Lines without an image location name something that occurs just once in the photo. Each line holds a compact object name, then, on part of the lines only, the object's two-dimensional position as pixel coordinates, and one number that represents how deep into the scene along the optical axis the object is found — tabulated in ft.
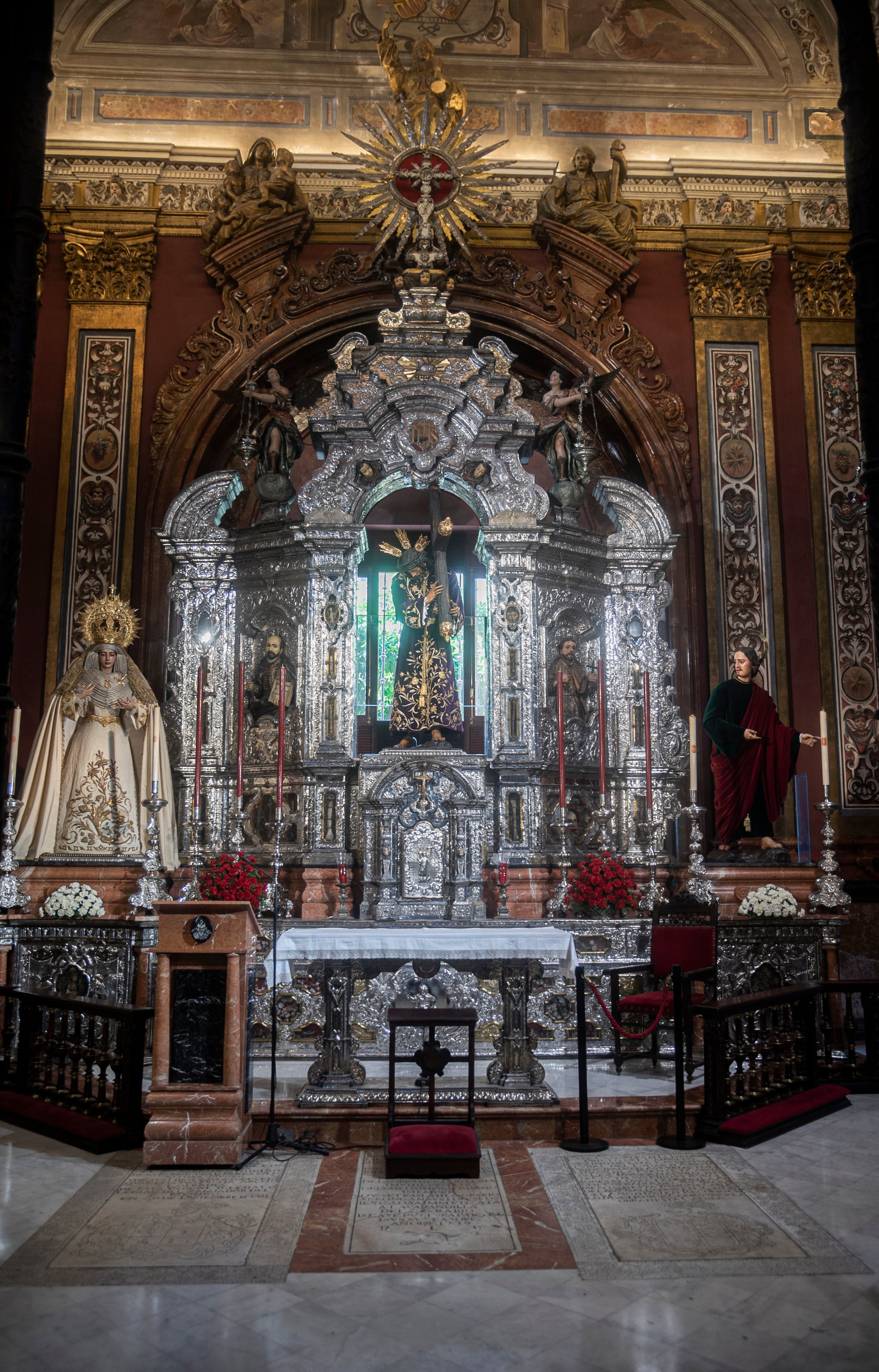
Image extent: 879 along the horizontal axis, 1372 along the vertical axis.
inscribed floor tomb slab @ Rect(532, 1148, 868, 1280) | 15.26
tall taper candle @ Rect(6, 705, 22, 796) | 33.91
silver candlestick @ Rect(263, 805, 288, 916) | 24.13
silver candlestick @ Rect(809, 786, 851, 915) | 30.94
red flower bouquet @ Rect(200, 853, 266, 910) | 28.91
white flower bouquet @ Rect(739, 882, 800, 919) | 30.45
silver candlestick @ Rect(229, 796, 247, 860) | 31.83
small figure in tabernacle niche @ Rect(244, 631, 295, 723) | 34.96
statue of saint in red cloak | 34.58
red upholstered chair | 26.32
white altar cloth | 24.17
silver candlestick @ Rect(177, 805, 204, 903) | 29.55
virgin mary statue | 32.60
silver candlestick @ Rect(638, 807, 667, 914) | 30.85
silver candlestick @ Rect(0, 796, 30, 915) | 29.58
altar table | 23.32
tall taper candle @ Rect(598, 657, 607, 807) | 31.96
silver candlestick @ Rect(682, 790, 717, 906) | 31.17
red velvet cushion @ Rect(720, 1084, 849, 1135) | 21.44
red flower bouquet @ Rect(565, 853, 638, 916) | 30.19
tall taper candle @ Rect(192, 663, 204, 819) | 31.24
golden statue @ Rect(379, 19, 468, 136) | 38.29
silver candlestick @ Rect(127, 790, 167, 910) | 29.99
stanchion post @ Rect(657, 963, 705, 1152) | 20.84
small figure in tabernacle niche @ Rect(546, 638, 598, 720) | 34.91
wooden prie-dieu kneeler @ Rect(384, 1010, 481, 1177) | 19.38
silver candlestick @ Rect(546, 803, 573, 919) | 30.12
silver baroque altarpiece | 33.55
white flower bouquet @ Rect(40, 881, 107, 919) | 29.73
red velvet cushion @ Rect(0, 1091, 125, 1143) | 21.29
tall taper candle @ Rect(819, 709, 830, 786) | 29.63
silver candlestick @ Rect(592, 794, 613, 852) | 32.35
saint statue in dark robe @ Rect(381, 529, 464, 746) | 33.47
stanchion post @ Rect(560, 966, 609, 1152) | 21.03
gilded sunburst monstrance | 37.93
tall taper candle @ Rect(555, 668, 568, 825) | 31.12
